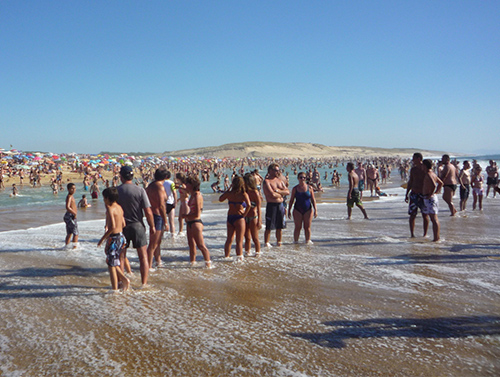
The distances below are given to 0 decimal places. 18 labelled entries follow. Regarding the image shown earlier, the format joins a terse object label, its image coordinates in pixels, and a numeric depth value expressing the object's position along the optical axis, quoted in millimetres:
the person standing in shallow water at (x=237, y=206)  6309
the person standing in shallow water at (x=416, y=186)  7762
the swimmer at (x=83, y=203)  17688
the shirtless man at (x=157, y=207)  5793
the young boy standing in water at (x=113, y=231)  4781
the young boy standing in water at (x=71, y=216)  7703
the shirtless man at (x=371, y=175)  19750
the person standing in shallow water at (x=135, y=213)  5074
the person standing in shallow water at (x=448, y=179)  10723
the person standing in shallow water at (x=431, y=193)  7625
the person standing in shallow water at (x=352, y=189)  10472
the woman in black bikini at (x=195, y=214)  5972
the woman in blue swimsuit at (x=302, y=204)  7637
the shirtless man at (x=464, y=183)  12242
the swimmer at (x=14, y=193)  28289
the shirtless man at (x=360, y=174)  14786
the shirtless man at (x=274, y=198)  7297
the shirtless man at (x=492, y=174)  14055
